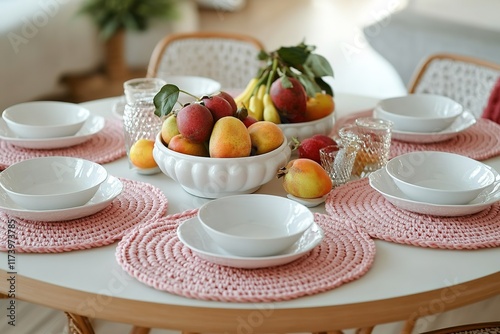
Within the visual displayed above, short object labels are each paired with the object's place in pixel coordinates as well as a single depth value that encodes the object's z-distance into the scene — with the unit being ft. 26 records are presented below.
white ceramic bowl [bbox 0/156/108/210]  3.93
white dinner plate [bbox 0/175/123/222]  3.63
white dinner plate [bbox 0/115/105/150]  4.79
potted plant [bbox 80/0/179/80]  12.74
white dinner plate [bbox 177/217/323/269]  3.18
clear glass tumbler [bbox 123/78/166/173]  4.67
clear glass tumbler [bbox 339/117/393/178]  4.50
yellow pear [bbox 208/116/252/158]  3.87
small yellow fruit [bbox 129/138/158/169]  4.40
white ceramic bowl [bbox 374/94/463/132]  5.35
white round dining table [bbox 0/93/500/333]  2.97
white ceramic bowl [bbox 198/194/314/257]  3.49
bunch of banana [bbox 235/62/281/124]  4.68
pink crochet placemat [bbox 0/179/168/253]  3.49
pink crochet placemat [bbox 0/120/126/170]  4.71
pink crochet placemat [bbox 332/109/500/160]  4.89
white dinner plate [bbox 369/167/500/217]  3.76
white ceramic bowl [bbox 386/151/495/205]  4.17
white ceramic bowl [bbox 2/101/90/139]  4.84
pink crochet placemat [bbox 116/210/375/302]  3.08
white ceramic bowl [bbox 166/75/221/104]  6.12
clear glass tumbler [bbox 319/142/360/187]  4.29
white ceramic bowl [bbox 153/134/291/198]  3.90
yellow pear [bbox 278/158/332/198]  3.95
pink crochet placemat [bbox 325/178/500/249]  3.58
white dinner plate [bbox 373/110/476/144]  5.01
